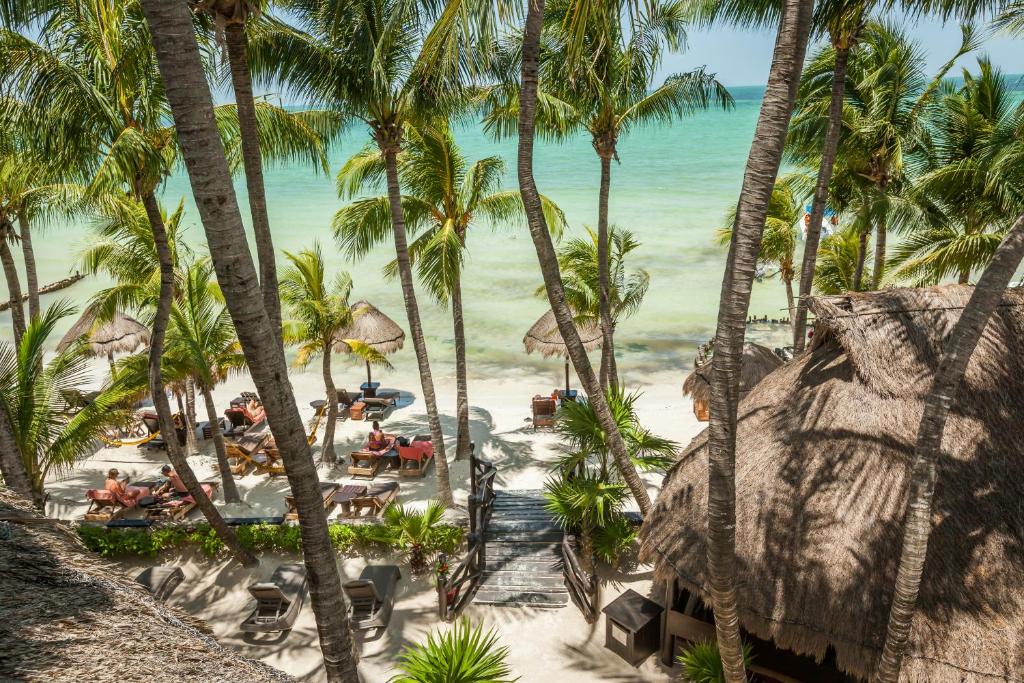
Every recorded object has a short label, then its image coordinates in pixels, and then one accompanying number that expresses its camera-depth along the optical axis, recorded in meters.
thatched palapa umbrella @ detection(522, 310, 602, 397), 15.76
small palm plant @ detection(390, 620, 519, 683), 6.07
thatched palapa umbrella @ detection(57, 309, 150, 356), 15.79
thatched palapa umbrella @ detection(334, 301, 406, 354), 16.33
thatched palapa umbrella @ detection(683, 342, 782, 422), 12.74
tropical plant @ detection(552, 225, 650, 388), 13.97
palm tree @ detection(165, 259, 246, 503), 11.10
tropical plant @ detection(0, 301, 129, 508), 8.16
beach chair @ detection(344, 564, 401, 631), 8.98
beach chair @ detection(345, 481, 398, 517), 11.65
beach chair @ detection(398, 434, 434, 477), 13.33
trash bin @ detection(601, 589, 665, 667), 8.32
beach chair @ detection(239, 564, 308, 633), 8.92
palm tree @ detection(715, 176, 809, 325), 16.75
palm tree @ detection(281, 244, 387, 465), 13.04
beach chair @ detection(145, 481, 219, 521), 11.87
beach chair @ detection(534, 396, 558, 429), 15.64
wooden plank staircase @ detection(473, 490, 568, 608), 9.57
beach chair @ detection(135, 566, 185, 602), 9.43
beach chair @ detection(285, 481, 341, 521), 11.16
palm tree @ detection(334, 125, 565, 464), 12.10
